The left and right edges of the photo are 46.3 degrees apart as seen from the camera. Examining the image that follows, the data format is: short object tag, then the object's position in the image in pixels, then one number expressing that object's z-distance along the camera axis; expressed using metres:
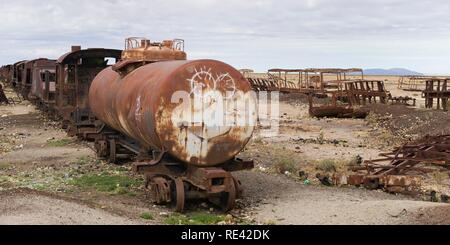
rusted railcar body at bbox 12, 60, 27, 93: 36.70
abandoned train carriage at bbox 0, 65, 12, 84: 53.84
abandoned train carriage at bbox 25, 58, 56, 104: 23.03
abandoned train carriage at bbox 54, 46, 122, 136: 17.73
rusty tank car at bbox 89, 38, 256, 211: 8.61
